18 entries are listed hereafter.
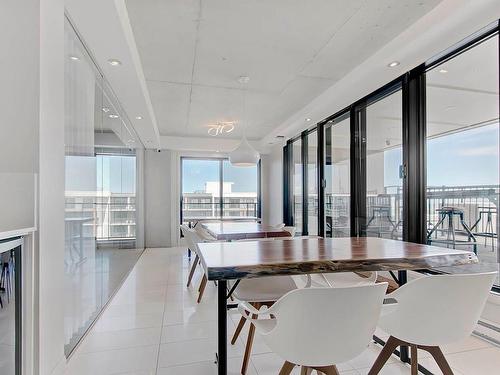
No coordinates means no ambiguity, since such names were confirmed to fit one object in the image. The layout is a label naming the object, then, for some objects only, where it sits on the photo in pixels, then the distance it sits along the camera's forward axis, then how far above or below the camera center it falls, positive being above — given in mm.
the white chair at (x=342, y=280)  2080 -682
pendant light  4195 +499
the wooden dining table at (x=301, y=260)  1350 -372
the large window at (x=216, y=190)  7766 -3
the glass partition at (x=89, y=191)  2098 -6
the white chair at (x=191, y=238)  3828 -637
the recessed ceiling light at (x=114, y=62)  2716 +1208
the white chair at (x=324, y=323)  1084 -513
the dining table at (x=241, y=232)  3251 -506
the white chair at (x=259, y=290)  1788 -641
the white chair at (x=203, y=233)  3981 -625
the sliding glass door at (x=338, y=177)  4539 +194
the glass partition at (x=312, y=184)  5604 +110
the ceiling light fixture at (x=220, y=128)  5945 +1334
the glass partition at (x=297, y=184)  6422 +122
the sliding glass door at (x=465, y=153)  2488 +329
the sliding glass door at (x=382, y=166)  3447 +292
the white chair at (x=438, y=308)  1299 -545
